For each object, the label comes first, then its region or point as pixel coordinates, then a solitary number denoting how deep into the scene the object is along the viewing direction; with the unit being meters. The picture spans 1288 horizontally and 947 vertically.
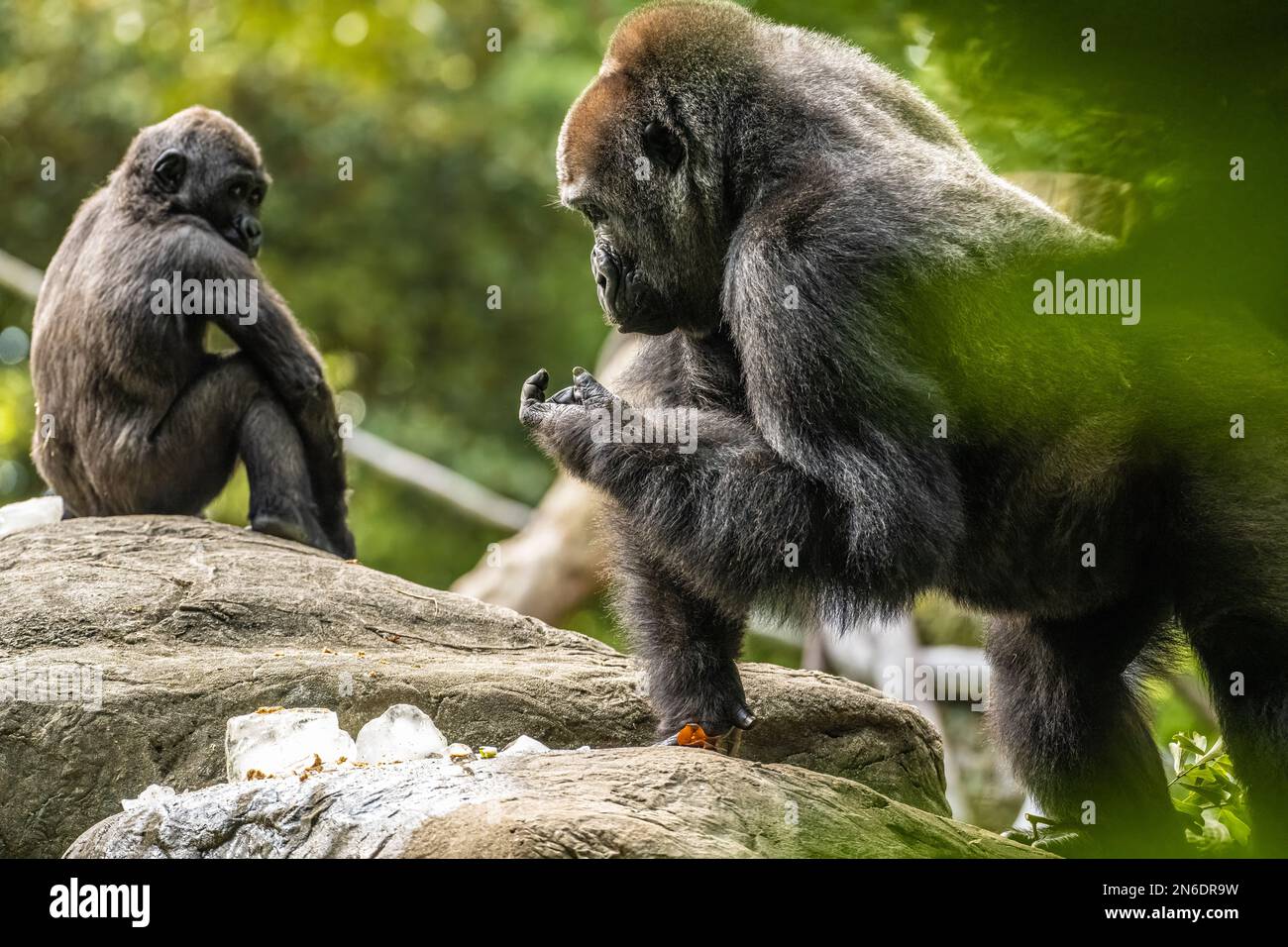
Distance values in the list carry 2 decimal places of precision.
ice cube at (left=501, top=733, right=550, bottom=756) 4.23
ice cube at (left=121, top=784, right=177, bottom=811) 3.75
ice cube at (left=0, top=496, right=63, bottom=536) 7.33
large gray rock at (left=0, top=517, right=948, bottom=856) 4.51
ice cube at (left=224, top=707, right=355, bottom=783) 4.10
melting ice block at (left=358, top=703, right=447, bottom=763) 4.26
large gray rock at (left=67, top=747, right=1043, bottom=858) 3.25
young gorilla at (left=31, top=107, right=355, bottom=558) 6.85
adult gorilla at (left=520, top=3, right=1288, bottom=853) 4.05
